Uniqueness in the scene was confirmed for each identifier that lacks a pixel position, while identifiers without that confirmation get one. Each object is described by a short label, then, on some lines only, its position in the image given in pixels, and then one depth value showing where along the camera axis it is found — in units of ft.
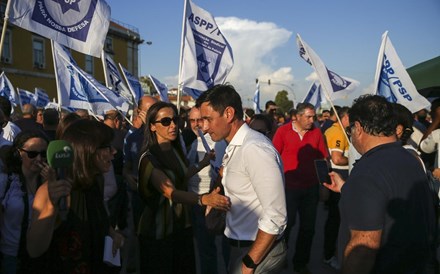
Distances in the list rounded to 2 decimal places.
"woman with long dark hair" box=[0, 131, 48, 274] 8.86
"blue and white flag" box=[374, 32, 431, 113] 17.72
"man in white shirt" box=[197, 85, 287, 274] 7.23
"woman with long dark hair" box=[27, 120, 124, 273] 6.06
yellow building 95.76
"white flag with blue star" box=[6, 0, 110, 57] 13.97
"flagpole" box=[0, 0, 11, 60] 12.80
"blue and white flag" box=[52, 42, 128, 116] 23.04
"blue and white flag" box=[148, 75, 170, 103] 28.68
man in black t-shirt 6.31
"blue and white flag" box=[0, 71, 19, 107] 32.69
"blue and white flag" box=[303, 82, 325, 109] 42.52
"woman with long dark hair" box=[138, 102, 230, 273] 9.93
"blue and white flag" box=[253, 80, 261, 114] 48.38
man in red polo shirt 16.28
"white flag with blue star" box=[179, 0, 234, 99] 18.74
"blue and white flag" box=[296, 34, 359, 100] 18.43
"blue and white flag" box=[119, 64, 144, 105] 30.48
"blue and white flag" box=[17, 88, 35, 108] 44.30
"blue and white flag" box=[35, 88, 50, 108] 46.82
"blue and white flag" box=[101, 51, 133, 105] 27.43
